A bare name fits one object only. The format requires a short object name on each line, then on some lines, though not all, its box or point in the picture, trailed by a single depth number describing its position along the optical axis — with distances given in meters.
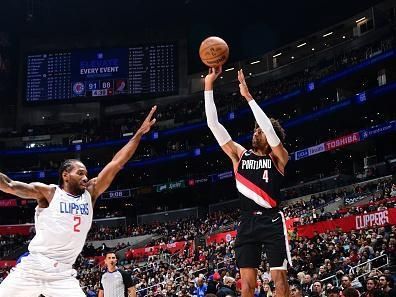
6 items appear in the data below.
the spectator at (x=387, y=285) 10.71
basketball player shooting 5.57
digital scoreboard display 43.44
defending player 4.97
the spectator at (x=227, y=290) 8.98
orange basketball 6.39
